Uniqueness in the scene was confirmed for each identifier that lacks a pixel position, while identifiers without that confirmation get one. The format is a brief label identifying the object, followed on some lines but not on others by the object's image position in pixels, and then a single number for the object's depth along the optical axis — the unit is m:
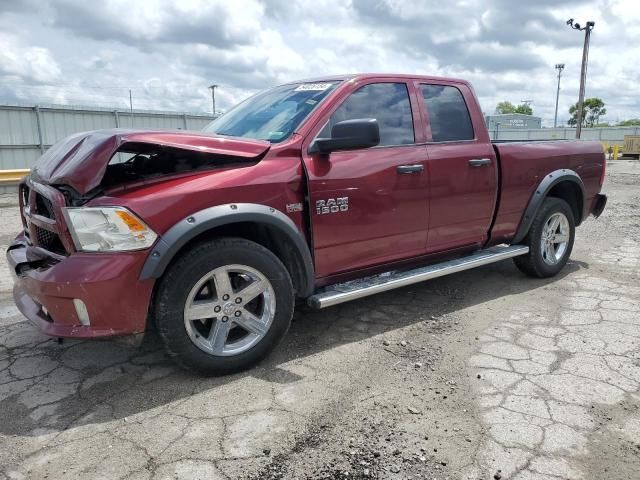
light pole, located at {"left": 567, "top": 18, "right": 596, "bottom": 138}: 26.83
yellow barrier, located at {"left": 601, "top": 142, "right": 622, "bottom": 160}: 30.61
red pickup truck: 2.83
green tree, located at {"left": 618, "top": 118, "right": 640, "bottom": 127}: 78.68
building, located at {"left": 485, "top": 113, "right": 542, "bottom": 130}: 45.37
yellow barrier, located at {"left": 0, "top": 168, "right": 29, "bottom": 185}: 11.25
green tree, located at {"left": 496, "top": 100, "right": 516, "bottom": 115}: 97.39
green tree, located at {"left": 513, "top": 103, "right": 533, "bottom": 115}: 96.26
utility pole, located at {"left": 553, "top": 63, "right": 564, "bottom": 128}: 71.00
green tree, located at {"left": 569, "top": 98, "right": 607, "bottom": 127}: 73.75
